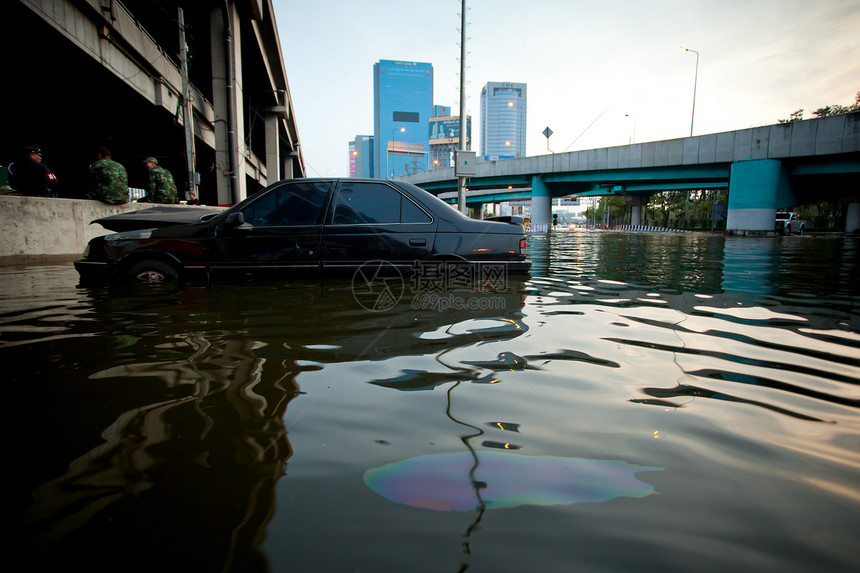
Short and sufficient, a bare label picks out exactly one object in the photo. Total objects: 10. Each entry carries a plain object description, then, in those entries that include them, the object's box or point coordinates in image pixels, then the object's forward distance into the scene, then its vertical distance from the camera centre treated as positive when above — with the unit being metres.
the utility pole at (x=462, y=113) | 19.58 +5.91
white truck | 32.91 +1.75
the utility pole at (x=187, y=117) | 14.66 +4.17
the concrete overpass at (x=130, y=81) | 12.22 +5.23
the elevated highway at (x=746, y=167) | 26.42 +5.75
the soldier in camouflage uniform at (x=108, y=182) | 10.42 +1.34
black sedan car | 5.29 +0.02
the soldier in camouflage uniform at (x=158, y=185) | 12.06 +1.47
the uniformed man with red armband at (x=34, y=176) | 10.80 +1.52
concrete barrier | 9.12 +0.24
